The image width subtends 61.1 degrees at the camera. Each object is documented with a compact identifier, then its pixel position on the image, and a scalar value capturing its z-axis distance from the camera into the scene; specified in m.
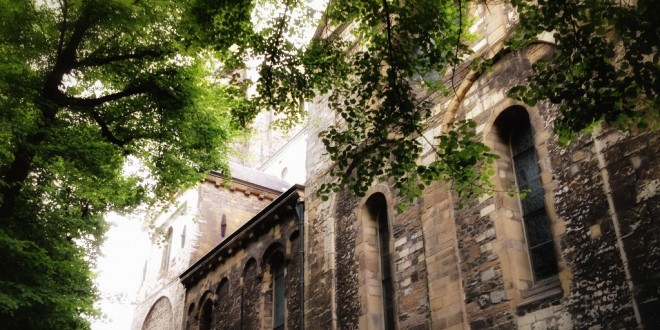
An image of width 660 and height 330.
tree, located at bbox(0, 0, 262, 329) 9.39
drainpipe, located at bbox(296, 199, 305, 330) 12.39
